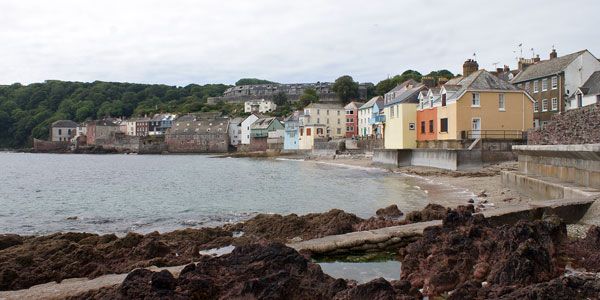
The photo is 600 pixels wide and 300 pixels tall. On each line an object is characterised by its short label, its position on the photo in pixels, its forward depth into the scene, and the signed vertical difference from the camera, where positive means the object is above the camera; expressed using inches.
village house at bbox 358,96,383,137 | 2669.8 +166.6
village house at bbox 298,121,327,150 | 2768.2 +52.9
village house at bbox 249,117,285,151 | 3302.2 +86.7
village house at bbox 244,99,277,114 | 4799.0 +442.0
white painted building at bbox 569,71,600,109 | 1262.3 +147.7
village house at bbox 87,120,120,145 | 4286.4 +132.8
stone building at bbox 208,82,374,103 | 4768.7 +711.9
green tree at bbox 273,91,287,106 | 5032.0 +545.6
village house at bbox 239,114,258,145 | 3624.5 +132.6
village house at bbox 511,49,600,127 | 1398.9 +219.8
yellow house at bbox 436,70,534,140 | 1057.5 +81.1
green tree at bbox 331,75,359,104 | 4402.6 +584.9
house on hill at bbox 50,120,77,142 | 4749.0 +163.6
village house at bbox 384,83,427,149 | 1331.2 +68.4
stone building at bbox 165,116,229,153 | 3796.8 +65.9
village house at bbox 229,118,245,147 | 3864.2 +101.8
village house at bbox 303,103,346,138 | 2947.8 +181.9
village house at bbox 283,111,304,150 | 2964.1 +74.4
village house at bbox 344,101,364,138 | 3093.0 +180.5
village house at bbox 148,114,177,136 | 4441.4 +224.1
